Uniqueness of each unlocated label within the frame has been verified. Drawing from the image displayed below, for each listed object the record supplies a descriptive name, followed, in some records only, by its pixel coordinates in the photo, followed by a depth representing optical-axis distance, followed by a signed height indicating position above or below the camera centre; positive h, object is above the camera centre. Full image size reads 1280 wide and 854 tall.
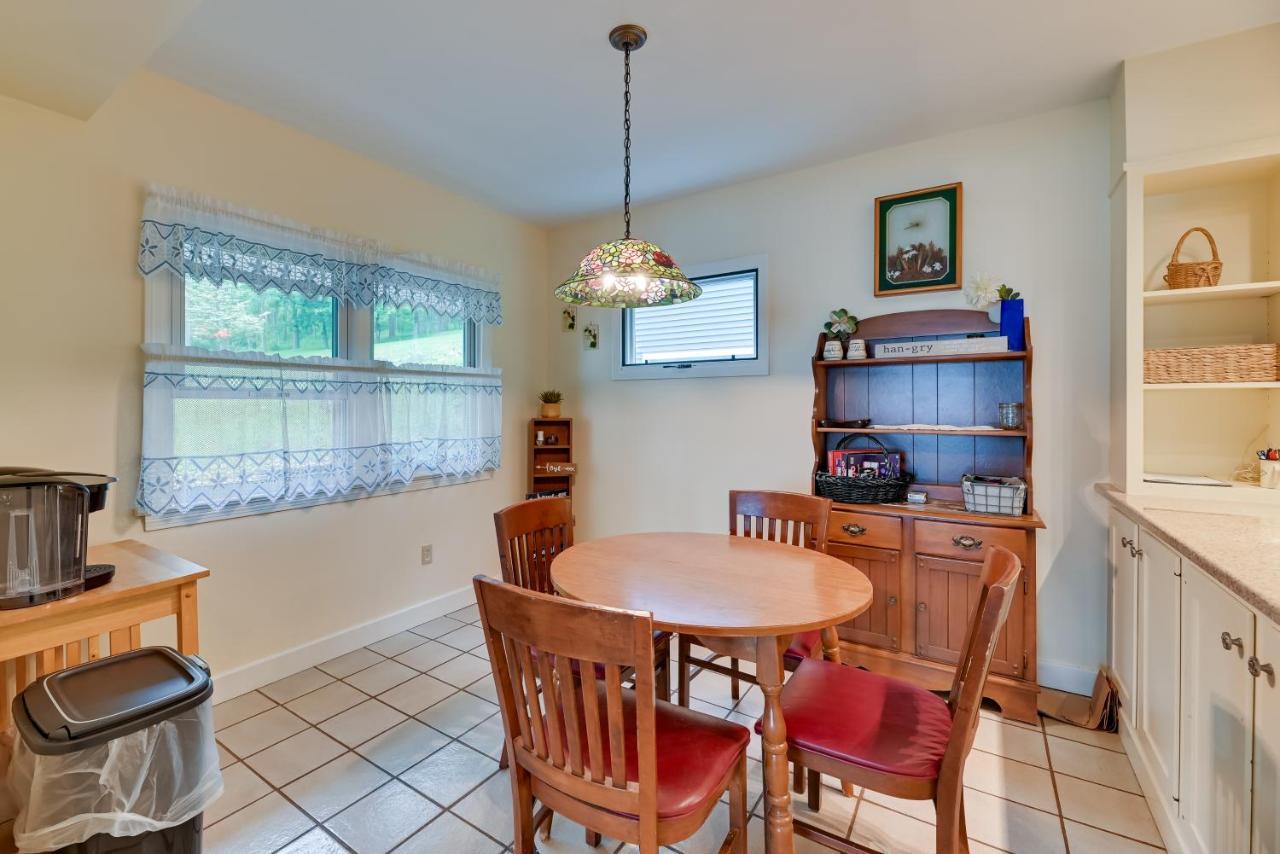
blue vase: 2.50 +0.46
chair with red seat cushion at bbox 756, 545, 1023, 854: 1.20 -0.77
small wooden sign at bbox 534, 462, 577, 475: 3.86 -0.29
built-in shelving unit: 2.13 +0.48
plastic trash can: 1.18 -0.75
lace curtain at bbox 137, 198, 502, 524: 2.27 +0.14
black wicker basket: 2.67 -0.31
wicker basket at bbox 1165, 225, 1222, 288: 2.11 +0.58
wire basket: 2.41 -0.30
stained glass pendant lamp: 1.79 +0.51
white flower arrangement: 2.59 +0.64
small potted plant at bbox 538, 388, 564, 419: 3.95 +0.17
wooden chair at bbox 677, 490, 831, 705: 2.19 -0.41
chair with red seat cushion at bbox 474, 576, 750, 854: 1.07 -0.71
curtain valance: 2.27 +0.80
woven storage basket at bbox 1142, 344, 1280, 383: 1.98 +0.22
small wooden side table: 1.47 -0.54
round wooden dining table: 1.37 -0.48
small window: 3.32 +0.61
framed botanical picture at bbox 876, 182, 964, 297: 2.74 +0.94
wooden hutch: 2.35 -0.40
